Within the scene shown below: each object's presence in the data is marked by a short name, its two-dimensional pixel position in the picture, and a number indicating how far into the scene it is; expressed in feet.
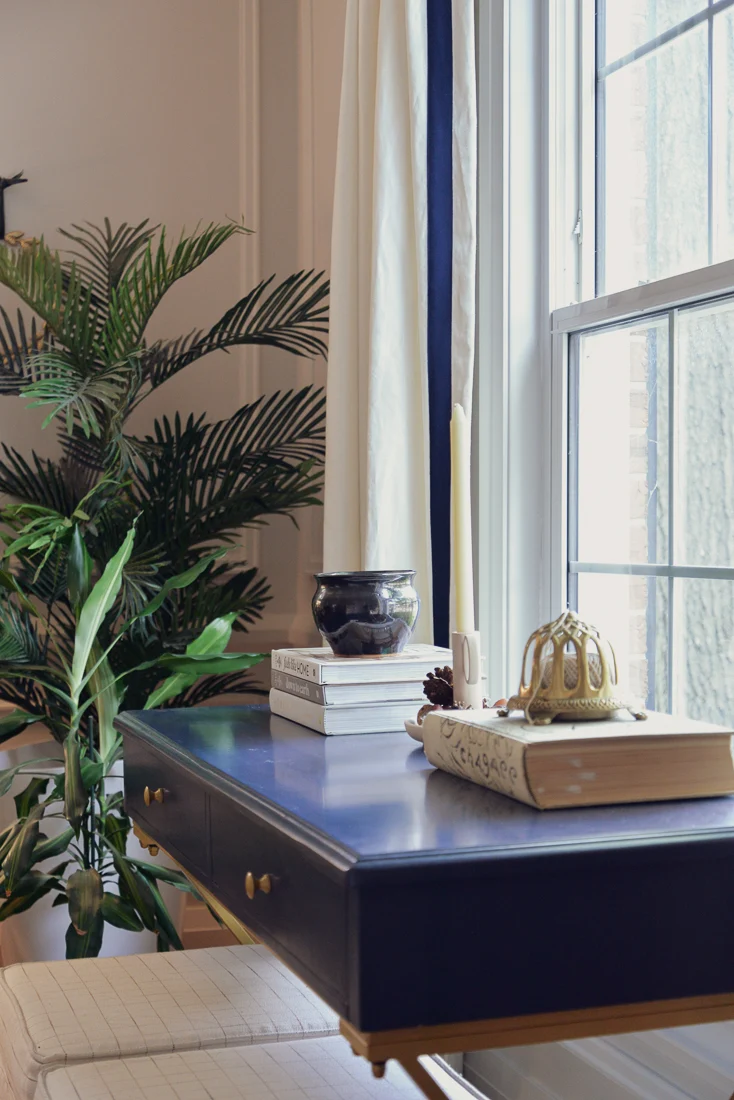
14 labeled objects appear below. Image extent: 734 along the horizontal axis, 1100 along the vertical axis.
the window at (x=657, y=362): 6.07
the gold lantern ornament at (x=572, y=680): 3.76
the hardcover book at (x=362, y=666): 5.02
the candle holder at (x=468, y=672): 4.71
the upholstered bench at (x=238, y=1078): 4.41
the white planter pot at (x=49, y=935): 9.10
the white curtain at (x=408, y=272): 7.20
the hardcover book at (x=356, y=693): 4.96
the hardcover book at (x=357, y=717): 4.95
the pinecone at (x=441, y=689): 4.82
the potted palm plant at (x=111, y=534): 7.82
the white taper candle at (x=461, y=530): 4.63
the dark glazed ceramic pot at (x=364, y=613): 5.31
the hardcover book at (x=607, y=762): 3.40
